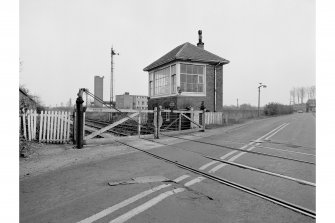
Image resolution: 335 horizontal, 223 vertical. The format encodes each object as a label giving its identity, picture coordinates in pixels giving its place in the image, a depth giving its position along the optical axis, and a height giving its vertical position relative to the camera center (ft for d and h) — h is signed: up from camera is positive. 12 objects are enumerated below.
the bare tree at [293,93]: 441.27 +33.93
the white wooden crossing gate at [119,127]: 32.07 -4.27
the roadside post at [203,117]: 53.08 -1.83
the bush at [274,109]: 172.14 +0.93
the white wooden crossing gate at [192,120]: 54.26 -2.93
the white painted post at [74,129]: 33.47 -2.91
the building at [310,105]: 326.96 +7.76
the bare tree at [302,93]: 427.74 +33.25
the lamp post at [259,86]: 134.71 +14.35
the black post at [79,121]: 29.91 -1.52
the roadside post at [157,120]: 40.93 -1.88
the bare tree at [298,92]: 434.30 +34.66
